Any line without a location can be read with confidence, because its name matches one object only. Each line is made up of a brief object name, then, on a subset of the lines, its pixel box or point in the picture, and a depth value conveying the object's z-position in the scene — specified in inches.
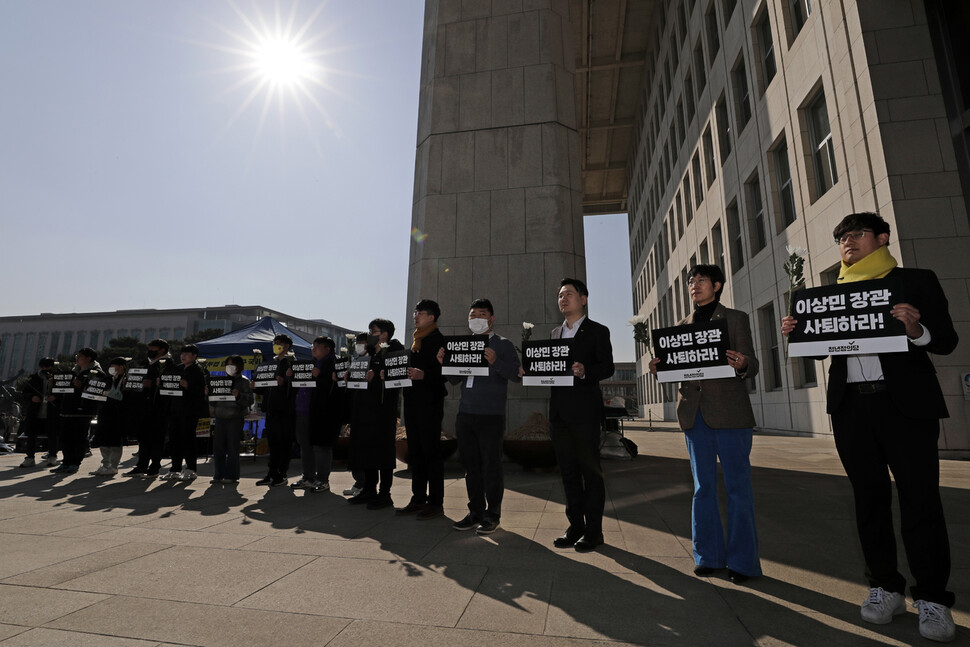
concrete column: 441.1
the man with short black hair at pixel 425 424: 218.4
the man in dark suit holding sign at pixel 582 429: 170.7
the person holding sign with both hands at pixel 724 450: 136.8
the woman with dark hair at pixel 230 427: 313.7
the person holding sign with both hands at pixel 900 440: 106.9
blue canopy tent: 580.7
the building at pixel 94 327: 4426.7
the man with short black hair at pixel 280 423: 312.8
